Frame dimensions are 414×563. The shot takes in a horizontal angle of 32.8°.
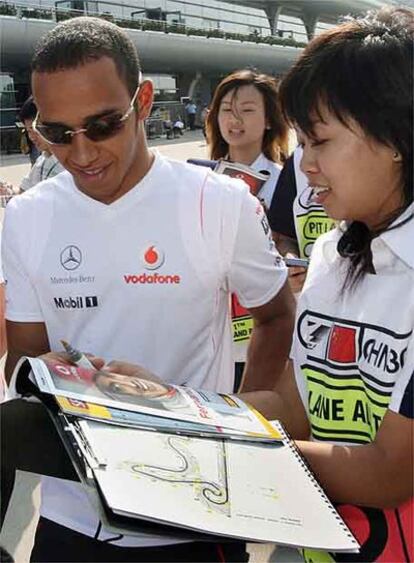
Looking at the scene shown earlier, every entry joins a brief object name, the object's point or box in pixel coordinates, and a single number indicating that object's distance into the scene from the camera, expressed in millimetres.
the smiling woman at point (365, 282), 1079
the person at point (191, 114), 29562
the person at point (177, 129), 25578
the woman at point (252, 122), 3537
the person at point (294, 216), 2459
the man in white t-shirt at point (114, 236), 1536
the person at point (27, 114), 4945
